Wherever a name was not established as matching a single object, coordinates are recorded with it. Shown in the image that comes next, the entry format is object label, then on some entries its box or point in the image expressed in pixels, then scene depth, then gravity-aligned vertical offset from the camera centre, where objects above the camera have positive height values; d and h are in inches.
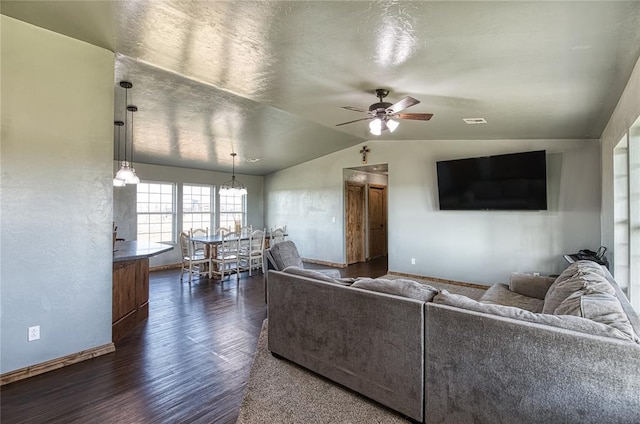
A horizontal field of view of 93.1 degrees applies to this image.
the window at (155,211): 273.7 +1.2
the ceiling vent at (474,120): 157.4 +48.6
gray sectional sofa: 53.6 -30.0
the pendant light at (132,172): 156.9 +20.7
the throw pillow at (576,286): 77.8 -20.1
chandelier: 263.7 +18.8
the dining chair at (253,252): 247.1 -32.8
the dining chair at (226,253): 230.1 -32.4
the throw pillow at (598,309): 57.3 -20.8
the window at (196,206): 303.7 +6.4
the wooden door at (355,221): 300.7 -9.4
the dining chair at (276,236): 284.0 -22.3
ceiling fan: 124.7 +41.3
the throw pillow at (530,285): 126.3 -31.2
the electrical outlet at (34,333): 98.6 -39.4
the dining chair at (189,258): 230.4 -35.4
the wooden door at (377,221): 336.8 -9.7
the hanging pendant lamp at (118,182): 161.3 +16.5
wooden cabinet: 128.1 -38.6
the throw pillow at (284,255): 146.5 -21.7
